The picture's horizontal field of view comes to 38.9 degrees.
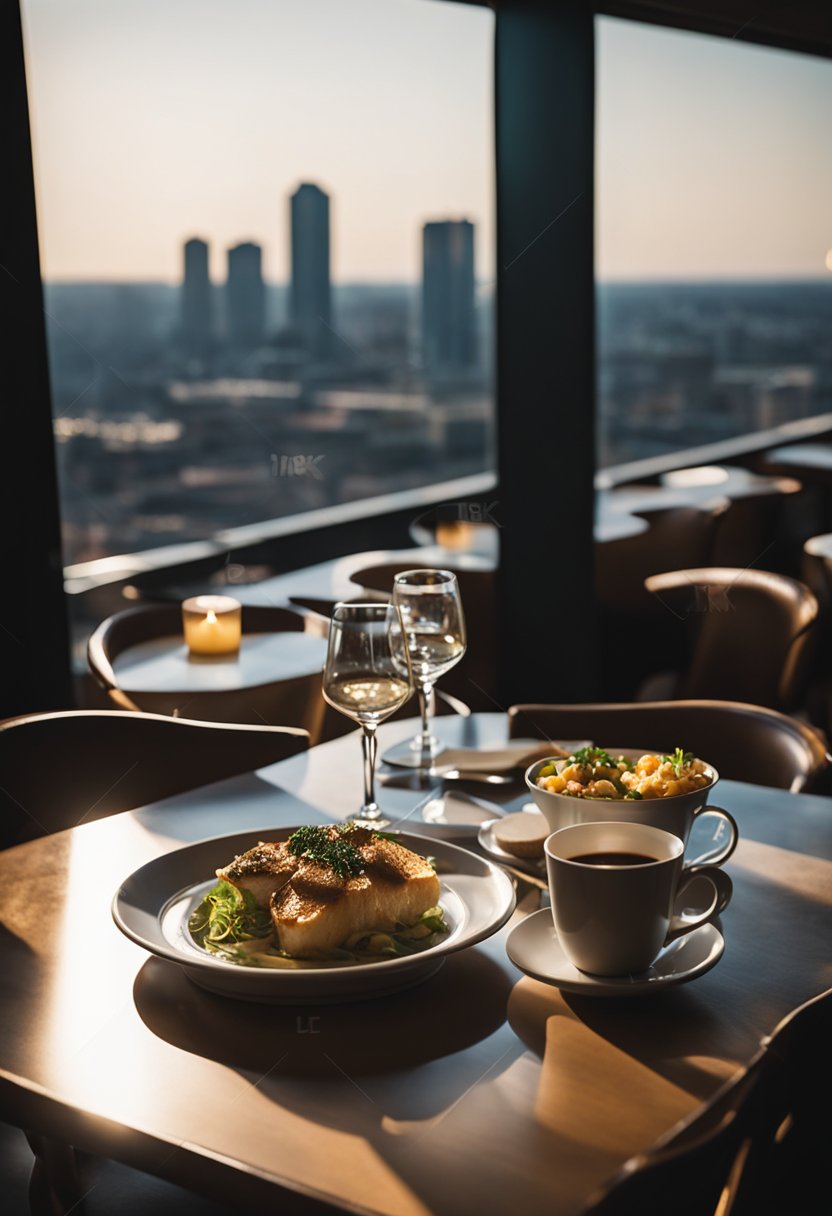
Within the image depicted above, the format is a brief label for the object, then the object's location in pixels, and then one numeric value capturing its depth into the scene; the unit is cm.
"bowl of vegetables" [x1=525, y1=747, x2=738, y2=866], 117
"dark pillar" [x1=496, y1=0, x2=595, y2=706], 328
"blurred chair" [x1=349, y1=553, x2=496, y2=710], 352
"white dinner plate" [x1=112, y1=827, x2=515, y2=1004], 99
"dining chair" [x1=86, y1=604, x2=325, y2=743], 230
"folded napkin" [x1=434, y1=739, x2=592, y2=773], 159
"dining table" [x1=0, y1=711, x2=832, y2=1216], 79
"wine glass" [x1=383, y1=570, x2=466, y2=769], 162
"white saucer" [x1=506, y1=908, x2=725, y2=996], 98
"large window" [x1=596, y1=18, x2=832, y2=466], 378
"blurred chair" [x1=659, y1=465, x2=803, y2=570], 460
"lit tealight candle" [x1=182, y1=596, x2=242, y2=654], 257
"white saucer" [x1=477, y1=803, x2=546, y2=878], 126
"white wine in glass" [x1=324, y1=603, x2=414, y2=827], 133
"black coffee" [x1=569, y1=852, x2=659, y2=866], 104
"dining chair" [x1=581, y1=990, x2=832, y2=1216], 63
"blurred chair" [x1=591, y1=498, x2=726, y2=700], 407
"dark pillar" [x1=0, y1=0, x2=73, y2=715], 243
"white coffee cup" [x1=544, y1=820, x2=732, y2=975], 98
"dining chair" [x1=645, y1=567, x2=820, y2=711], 230
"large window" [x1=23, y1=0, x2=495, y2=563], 277
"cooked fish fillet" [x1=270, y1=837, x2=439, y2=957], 102
